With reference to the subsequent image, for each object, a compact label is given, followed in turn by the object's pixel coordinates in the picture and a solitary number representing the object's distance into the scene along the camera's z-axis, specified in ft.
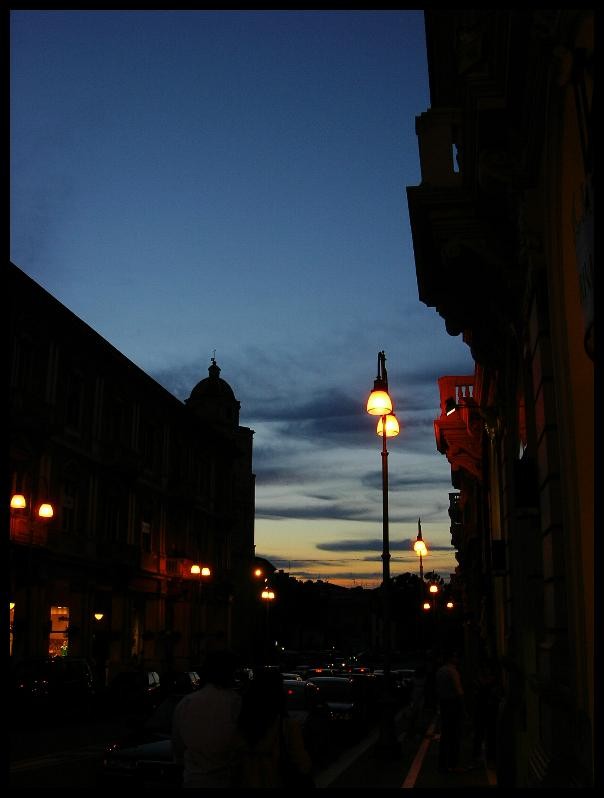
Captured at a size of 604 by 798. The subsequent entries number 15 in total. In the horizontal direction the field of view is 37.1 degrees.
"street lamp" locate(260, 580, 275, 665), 200.81
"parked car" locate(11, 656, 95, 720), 90.22
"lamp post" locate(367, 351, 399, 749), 62.18
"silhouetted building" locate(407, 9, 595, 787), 22.99
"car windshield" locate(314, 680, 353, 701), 78.27
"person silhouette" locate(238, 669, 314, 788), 19.34
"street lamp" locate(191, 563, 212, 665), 162.12
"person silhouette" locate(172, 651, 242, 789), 19.61
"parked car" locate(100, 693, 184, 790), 36.98
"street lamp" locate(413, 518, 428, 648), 125.18
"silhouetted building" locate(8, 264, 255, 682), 117.91
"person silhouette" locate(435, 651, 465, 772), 52.80
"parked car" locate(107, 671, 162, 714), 104.22
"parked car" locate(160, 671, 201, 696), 89.08
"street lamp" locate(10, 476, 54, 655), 109.42
